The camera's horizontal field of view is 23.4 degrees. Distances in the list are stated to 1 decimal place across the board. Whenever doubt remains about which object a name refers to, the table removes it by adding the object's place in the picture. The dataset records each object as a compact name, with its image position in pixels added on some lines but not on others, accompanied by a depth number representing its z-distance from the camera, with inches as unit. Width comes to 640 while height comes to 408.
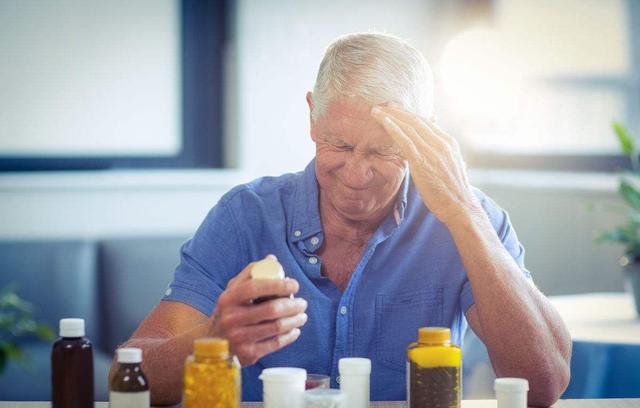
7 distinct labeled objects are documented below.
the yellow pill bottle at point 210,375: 58.7
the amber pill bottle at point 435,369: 61.9
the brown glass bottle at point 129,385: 60.5
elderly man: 71.4
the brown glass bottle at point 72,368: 61.7
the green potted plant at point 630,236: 102.0
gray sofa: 135.5
